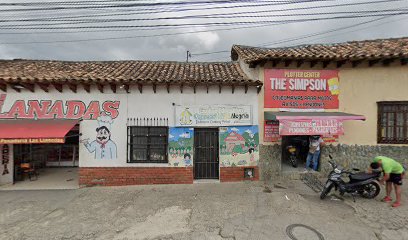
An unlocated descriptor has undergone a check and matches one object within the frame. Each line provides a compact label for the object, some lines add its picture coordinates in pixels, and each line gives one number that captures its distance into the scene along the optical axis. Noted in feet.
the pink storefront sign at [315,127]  24.85
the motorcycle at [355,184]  20.66
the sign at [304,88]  27.17
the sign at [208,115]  26.37
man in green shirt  19.02
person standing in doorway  27.35
